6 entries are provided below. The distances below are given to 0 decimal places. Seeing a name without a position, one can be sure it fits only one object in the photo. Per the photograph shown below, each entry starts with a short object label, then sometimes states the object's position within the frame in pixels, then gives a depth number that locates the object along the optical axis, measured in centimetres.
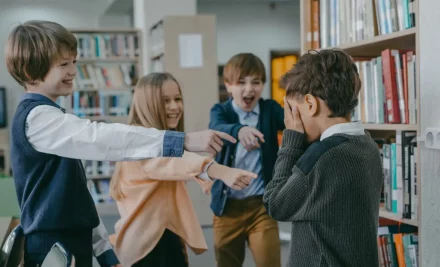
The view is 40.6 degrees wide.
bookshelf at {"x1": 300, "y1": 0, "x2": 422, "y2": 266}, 206
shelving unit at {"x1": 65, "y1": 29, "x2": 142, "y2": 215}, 670
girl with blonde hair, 222
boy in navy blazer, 260
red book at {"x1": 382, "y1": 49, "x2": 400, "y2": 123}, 218
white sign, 552
